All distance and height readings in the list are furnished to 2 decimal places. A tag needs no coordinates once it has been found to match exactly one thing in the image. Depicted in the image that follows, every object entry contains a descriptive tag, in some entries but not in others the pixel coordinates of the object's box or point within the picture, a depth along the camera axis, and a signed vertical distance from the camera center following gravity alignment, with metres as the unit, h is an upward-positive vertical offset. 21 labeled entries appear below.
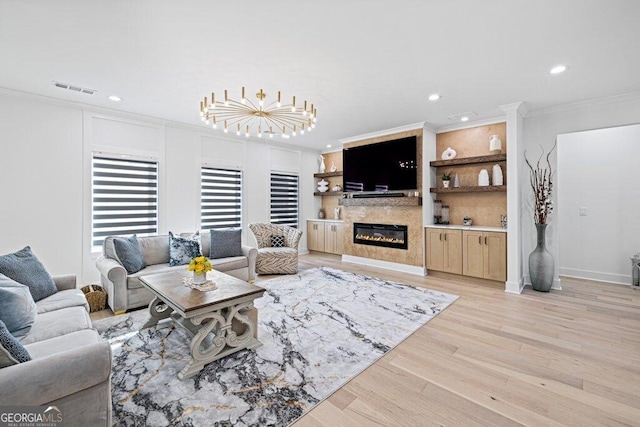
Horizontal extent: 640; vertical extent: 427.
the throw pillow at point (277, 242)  5.63 -0.52
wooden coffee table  2.24 -0.88
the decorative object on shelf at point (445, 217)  5.41 -0.03
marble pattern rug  1.80 -1.23
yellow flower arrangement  2.70 -0.48
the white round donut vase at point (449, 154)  5.20 +1.17
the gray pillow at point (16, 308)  1.83 -0.62
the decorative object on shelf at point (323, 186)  7.58 +0.82
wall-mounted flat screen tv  5.28 +1.02
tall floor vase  4.14 -0.77
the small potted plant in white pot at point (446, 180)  5.23 +0.67
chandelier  3.39 +1.51
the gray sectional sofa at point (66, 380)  1.25 -0.80
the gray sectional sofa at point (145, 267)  3.36 -0.71
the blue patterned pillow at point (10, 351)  1.30 -0.65
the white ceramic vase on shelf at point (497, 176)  4.68 +0.67
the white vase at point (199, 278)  2.74 -0.61
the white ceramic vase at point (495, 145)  4.65 +1.18
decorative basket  3.45 -1.03
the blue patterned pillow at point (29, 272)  2.37 -0.49
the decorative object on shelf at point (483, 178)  4.80 +0.65
